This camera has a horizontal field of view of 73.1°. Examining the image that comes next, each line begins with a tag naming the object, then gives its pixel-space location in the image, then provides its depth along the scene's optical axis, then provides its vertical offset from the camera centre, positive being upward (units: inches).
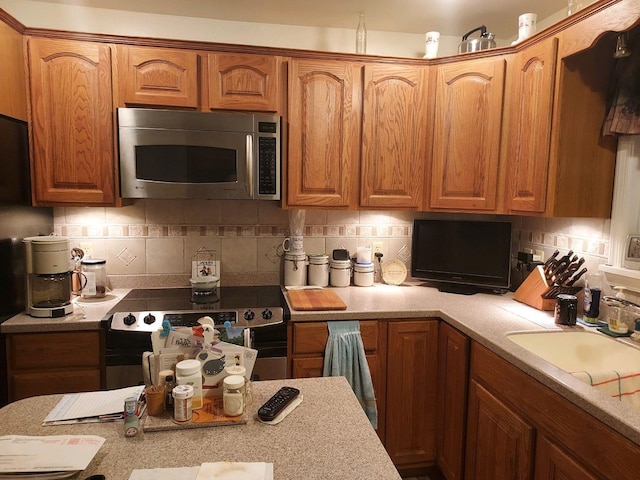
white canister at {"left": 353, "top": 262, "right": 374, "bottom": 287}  105.6 -16.5
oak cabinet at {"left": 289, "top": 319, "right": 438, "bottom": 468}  85.0 -33.0
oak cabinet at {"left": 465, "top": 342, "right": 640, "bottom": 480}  47.2 -29.1
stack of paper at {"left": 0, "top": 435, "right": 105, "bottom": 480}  34.6 -21.4
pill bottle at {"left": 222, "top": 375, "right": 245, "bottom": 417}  42.6 -18.9
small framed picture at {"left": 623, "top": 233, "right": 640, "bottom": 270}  72.2 -6.9
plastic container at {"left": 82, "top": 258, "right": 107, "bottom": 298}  91.3 -16.2
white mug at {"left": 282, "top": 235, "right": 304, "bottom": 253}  102.6 -9.2
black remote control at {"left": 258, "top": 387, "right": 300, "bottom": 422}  43.1 -20.7
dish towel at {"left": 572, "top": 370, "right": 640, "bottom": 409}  58.6 -23.5
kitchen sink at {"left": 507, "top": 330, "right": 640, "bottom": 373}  69.2 -22.7
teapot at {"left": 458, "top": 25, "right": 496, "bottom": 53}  94.1 +36.5
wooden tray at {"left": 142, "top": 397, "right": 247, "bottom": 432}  41.6 -21.3
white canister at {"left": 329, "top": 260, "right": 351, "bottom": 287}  104.2 -16.2
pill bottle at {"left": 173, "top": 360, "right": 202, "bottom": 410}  42.6 -17.2
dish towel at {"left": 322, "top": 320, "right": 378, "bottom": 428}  83.9 -30.5
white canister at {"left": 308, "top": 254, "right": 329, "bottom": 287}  103.3 -15.4
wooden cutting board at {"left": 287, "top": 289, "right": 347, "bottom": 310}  85.8 -19.7
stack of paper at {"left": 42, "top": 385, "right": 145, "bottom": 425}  43.6 -21.8
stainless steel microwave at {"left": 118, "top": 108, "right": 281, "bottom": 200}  85.4 +10.0
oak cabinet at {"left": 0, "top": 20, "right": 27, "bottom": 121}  75.5 +22.7
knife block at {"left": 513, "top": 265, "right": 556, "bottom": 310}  84.7 -16.6
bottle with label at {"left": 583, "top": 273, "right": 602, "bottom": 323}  76.5 -15.8
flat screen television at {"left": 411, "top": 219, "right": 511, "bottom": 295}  97.8 -10.9
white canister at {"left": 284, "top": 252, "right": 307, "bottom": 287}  102.2 -15.1
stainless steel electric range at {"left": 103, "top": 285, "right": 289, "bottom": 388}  79.0 -22.5
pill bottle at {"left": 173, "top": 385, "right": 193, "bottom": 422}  41.4 -19.2
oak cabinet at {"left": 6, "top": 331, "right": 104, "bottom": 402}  76.9 -29.2
